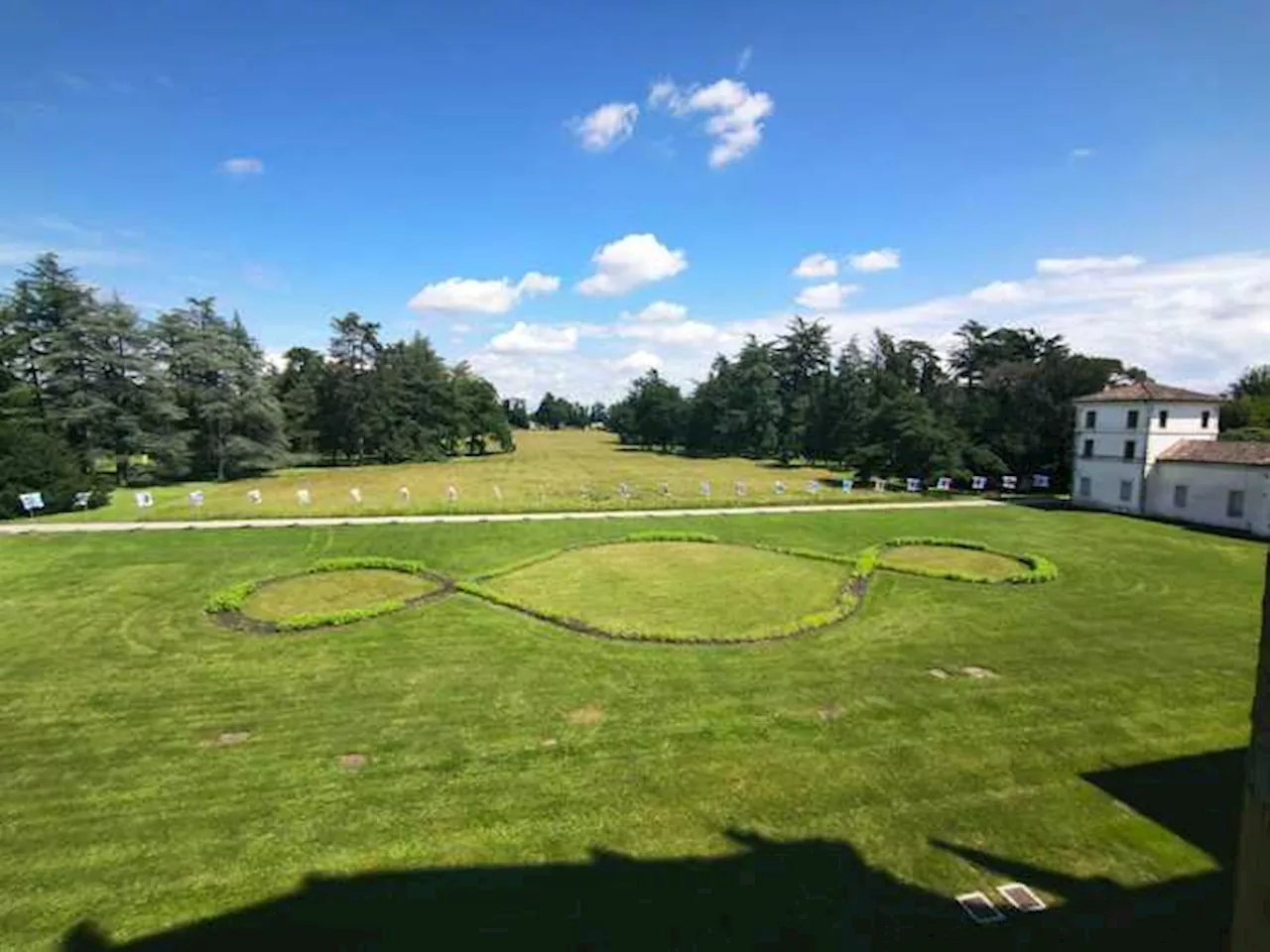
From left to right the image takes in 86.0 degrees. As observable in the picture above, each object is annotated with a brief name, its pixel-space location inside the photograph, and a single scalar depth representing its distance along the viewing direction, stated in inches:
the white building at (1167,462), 1130.7
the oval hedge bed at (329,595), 620.4
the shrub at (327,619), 599.8
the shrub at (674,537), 1000.2
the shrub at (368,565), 804.5
